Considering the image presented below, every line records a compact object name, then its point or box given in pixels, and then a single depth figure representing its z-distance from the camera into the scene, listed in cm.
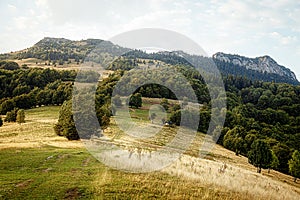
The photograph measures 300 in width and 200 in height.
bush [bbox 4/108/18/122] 7619
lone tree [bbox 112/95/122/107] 8859
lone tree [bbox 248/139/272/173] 5923
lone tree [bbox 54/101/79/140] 4353
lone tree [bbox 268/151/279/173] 5992
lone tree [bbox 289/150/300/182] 5868
